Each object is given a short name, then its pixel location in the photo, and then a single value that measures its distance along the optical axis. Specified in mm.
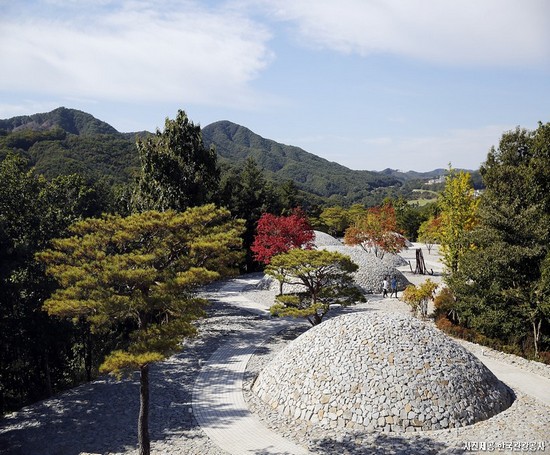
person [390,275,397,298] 26497
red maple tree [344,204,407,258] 37969
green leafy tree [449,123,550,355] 16578
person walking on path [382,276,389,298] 27281
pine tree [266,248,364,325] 18361
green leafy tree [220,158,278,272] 40219
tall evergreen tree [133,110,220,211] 25375
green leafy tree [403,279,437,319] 21328
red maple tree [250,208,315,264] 23922
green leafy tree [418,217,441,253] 45894
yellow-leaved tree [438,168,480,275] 21875
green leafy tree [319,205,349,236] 63906
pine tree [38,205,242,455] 9297
